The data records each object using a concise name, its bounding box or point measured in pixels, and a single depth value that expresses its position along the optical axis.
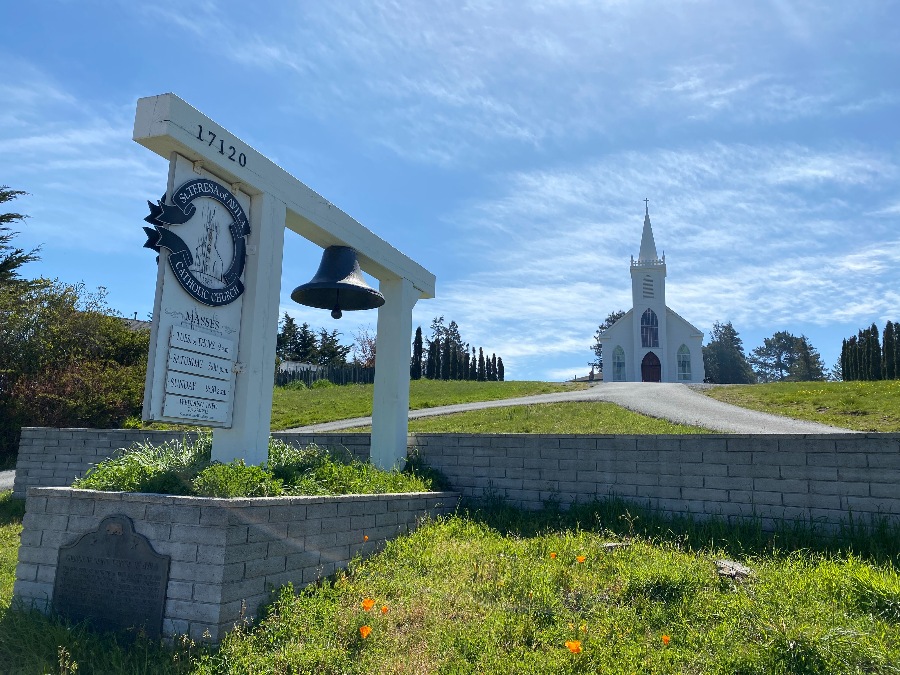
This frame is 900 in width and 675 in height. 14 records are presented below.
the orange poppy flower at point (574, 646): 3.63
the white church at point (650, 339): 37.66
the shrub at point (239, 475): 4.85
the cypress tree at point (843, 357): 33.78
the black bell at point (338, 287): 6.47
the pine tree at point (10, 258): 21.66
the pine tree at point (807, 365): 60.50
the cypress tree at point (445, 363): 39.94
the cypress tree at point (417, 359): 39.40
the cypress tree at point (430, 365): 40.34
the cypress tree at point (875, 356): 30.67
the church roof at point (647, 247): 39.12
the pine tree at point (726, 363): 61.38
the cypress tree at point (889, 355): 29.45
